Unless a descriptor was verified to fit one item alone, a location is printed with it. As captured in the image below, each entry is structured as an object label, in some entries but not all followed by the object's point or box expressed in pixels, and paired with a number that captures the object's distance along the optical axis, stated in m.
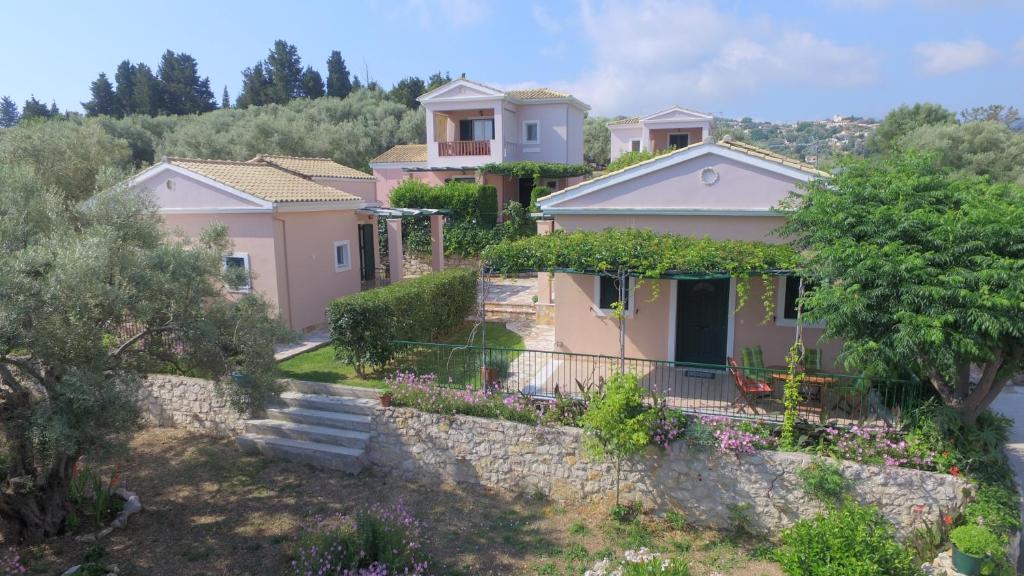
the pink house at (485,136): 32.66
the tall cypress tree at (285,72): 70.62
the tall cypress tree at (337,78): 75.25
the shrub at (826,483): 8.98
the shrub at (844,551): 7.68
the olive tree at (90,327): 7.54
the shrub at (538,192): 30.44
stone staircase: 11.69
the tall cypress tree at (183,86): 69.19
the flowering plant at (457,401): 10.92
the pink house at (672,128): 37.75
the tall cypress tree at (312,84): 73.88
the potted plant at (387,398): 11.66
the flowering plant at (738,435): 9.56
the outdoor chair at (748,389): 10.41
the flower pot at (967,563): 7.86
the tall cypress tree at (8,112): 76.31
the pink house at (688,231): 12.35
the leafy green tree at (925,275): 7.98
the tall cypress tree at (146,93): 66.06
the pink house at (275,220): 16.53
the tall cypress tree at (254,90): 71.12
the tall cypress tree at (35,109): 60.64
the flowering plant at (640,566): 7.68
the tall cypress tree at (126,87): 67.69
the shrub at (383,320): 13.37
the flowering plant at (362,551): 8.27
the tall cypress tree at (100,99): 66.62
